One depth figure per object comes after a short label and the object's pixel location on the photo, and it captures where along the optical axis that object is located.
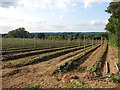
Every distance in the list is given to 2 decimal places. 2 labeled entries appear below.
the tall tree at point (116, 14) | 13.55
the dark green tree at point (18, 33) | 85.38
